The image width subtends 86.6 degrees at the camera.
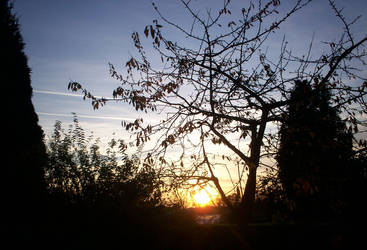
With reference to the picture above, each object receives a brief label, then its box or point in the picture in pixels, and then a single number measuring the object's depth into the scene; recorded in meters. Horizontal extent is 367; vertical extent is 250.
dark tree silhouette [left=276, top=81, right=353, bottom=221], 3.99
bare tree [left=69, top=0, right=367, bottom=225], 4.27
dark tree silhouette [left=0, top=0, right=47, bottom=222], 6.97
